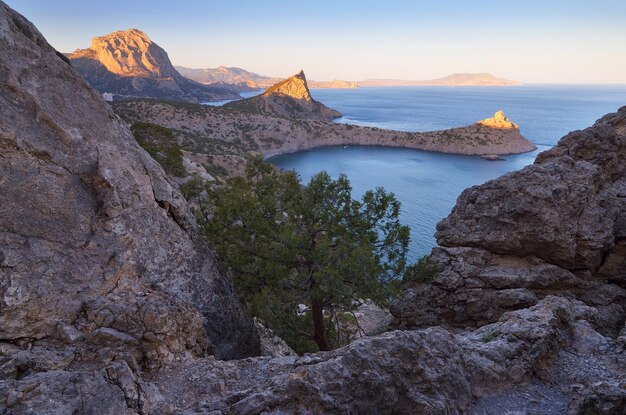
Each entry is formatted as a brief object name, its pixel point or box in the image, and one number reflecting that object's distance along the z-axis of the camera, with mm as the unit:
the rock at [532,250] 15047
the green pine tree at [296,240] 14062
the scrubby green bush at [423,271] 15844
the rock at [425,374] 7055
